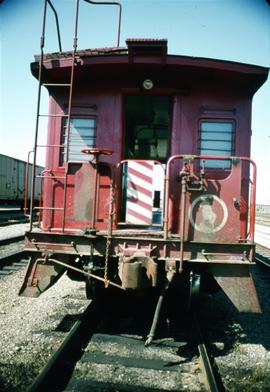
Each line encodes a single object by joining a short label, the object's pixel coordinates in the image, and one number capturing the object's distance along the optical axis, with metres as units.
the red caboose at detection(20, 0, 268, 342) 4.62
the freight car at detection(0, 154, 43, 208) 30.19
